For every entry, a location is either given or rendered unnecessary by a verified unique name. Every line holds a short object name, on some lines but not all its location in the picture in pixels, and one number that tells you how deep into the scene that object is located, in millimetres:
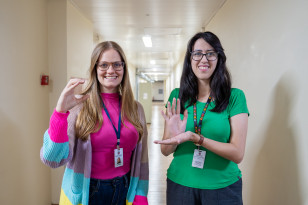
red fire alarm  2516
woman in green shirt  1077
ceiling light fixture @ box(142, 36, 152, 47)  4809
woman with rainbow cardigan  1007
